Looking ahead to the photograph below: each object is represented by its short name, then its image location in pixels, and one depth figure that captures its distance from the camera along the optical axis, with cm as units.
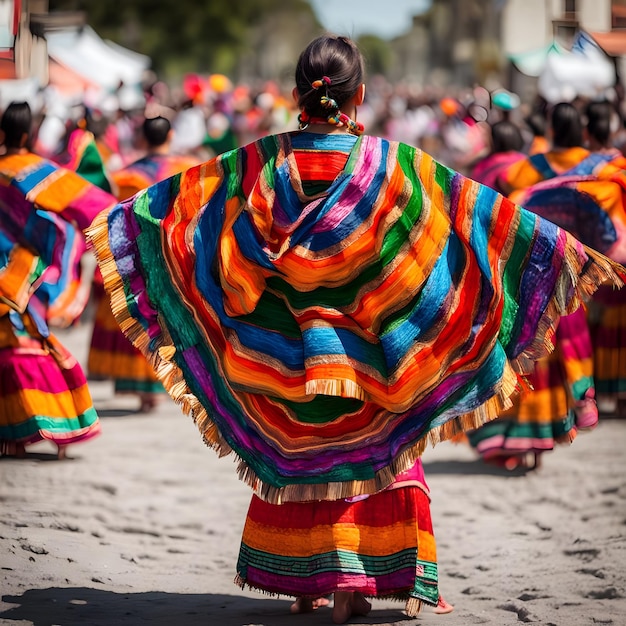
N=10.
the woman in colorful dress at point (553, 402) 735
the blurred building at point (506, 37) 1557
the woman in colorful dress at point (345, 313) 434
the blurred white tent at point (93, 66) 2061
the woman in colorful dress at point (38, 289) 641
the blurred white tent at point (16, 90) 1655
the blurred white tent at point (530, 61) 2039
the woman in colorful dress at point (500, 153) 837
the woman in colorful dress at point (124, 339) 915
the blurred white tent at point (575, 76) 1652
